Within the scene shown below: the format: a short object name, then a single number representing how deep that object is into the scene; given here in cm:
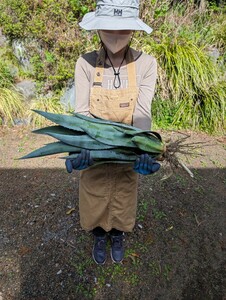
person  143
